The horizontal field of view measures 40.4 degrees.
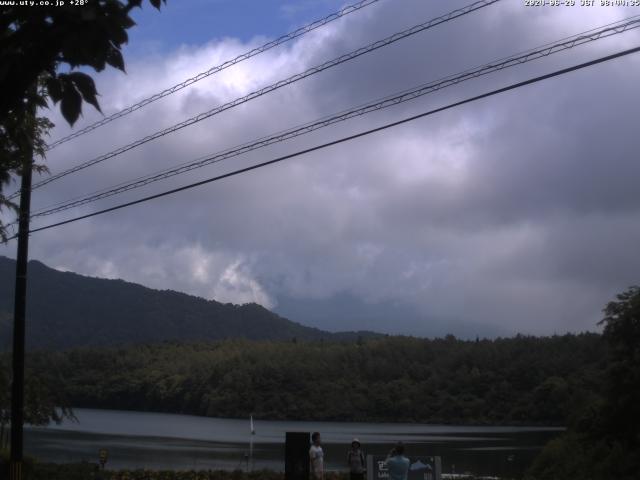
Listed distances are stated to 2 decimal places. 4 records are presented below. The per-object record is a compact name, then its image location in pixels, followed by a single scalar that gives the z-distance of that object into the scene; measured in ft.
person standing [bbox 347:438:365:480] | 61.46
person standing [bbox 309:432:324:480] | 60.39
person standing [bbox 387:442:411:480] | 50.83
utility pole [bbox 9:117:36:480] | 62.13
